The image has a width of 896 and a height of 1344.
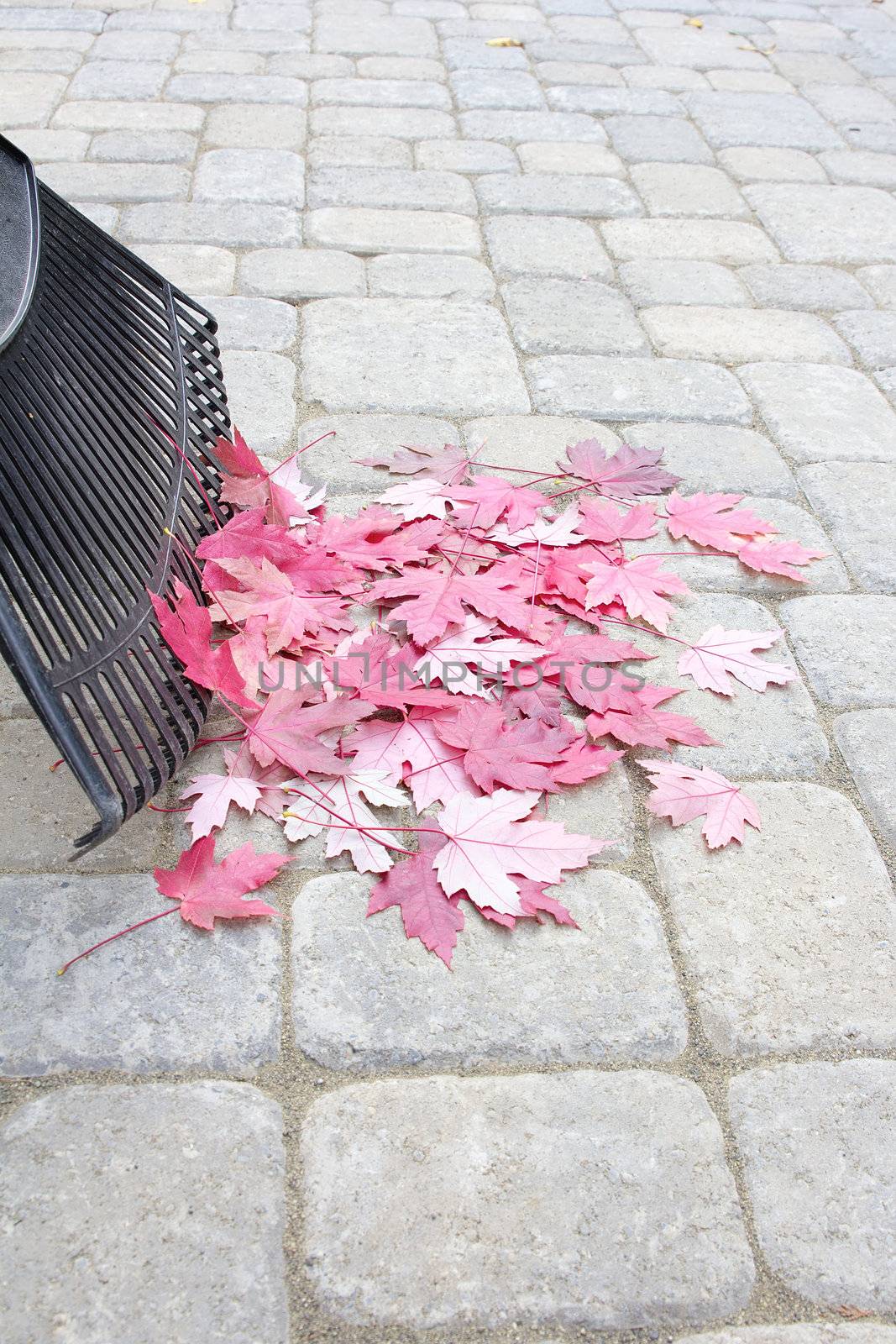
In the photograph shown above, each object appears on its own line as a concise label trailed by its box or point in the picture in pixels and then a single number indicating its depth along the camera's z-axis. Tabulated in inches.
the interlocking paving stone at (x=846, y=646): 47.7
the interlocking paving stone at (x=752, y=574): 50.4
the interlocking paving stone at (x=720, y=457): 53.8
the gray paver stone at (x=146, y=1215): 36.9
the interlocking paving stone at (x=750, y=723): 45.6
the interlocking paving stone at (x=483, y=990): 40.2
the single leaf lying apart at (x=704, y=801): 44.0
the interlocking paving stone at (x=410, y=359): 56.2
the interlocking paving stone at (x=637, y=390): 56.6
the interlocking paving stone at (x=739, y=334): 60.1
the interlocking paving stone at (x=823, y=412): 55.8
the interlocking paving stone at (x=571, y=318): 59.6
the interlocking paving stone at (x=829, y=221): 69.0
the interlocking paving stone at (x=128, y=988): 39.8
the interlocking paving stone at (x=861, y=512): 51.3
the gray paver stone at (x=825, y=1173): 37.9
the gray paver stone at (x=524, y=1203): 37.4
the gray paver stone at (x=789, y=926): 41.0
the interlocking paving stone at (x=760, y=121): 82.0
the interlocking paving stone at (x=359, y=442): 52.5
